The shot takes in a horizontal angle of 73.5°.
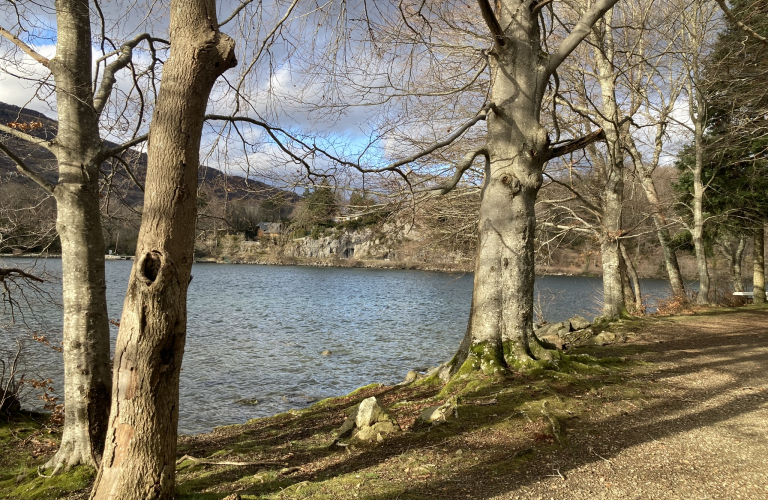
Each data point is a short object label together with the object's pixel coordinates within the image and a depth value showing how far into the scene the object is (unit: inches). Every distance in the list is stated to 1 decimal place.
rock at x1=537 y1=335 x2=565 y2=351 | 381.2
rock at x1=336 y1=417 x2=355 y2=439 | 203.8
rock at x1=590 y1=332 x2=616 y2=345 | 401.1
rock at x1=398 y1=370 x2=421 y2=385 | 402.9
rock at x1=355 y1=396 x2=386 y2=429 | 201.9
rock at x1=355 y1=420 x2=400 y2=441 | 195.5
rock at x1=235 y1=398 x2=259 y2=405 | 434.2
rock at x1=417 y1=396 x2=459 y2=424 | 201.9
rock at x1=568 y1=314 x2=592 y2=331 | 539.5
